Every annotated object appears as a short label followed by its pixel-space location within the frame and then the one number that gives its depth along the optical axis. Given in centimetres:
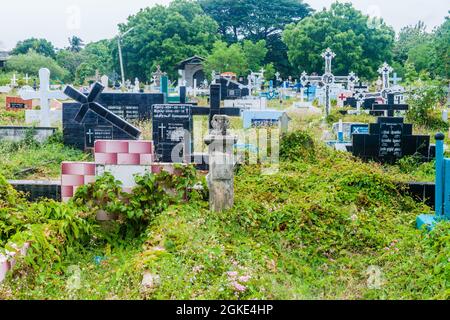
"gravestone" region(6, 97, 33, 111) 1797
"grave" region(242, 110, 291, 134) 1336
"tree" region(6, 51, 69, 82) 3853
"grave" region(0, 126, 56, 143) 1162
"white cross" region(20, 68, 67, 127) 1345
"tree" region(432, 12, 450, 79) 2629
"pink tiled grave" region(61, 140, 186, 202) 614
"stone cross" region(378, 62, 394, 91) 2402
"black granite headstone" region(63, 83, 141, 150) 1085
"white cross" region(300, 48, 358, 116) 1833
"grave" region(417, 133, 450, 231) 562
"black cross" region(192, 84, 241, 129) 1166
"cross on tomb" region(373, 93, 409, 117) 1530
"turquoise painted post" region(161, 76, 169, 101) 1906
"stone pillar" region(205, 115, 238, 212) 602
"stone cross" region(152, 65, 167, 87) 2678
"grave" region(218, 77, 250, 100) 2188
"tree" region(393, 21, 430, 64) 3719
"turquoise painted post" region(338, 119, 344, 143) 1235
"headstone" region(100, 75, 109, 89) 2380
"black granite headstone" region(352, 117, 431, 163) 981
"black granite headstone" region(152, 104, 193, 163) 972
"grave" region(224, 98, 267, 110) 1905
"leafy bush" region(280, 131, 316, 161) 979
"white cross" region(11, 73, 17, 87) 2776
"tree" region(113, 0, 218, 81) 2946
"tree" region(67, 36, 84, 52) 5315
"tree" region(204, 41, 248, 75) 3638
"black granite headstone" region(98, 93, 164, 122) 1303
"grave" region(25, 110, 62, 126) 1412
